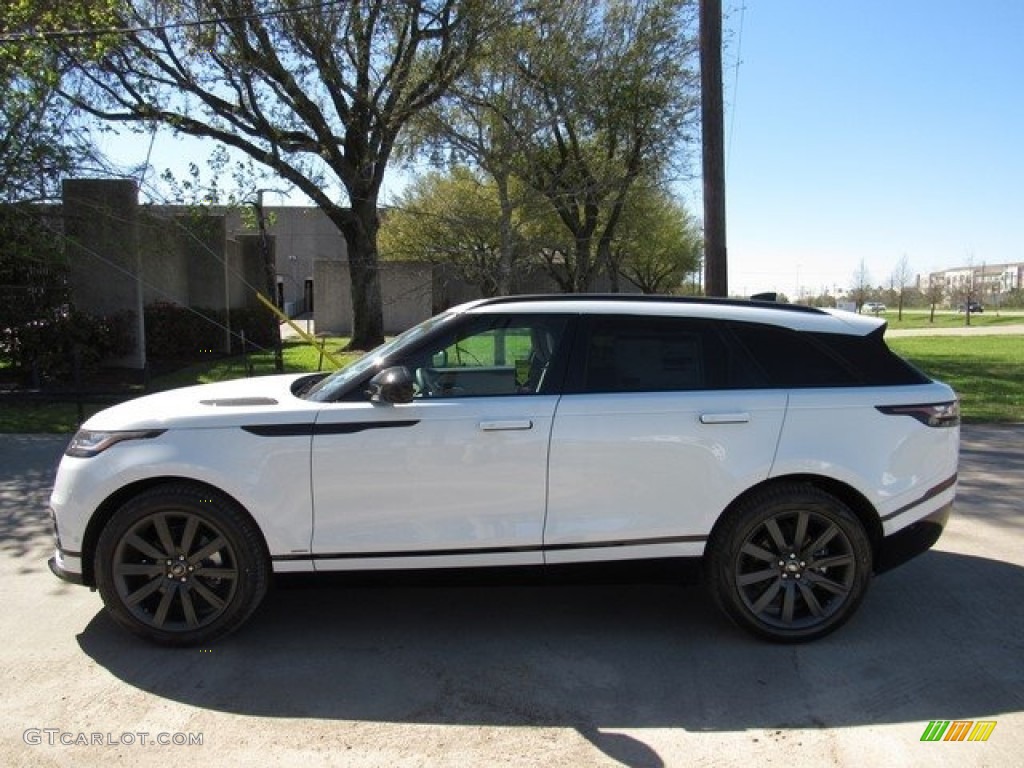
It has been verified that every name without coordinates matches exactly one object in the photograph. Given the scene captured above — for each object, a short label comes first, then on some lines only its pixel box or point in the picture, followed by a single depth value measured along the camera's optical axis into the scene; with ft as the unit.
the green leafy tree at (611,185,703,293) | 89.76
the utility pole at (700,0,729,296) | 33.60
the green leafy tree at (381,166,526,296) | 72.95
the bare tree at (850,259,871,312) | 252.62
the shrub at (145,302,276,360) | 63.93
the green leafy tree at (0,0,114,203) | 42.80
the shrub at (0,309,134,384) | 49.06
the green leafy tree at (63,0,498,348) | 54.19
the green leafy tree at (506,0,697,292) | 60.80
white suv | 13.00
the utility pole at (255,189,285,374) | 62.74
